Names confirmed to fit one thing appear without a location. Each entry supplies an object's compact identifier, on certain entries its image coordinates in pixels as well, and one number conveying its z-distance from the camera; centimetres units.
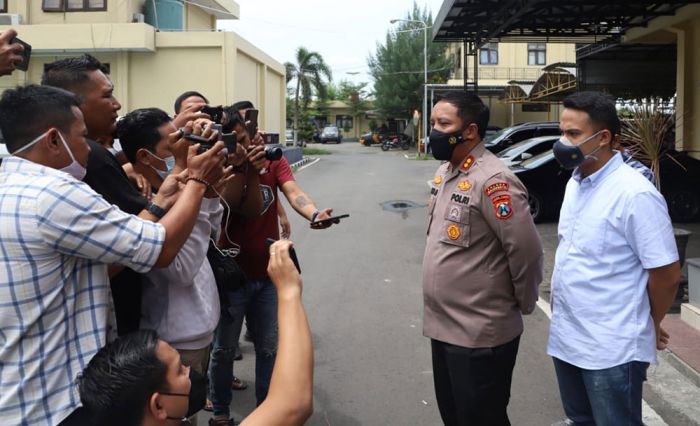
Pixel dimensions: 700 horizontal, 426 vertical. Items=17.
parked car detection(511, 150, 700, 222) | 1142
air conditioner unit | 2039
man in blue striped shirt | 179
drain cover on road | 1419
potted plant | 762
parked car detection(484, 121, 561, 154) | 1742
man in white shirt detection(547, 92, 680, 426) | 266
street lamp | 3224
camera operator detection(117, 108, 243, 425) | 247
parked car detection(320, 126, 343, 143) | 5206
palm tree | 3747
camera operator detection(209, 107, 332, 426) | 364
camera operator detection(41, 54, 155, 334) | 230
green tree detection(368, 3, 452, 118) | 4222
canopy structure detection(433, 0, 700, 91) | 1238
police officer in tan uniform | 287
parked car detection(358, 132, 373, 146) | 4931
